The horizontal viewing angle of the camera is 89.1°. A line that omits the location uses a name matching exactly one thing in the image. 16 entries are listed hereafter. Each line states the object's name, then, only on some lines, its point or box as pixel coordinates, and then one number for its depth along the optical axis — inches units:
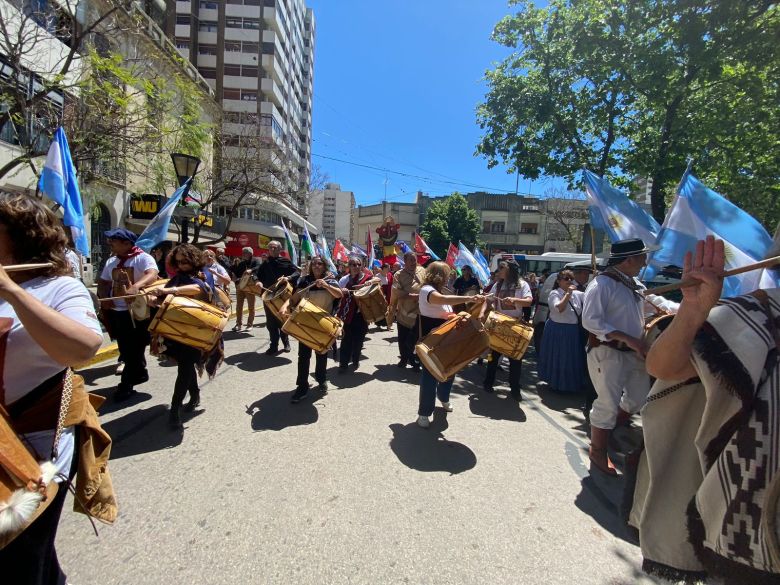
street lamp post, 327.3
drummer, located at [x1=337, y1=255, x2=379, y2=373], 246.8
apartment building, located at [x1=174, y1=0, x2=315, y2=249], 1557.6
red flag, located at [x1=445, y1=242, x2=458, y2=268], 466.6
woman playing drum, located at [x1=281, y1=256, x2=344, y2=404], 190.4
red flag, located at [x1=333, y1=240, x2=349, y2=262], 504.8
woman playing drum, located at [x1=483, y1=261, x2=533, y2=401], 214.5
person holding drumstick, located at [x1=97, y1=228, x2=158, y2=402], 176.4
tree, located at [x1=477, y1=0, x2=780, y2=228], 313.3
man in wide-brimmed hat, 129.9
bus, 738.0
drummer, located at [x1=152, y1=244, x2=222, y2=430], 152.6
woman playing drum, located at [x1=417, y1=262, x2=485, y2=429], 164.9
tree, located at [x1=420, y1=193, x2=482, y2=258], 1763.0
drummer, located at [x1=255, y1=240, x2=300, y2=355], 311.8
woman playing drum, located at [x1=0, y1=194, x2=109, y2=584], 49.6
